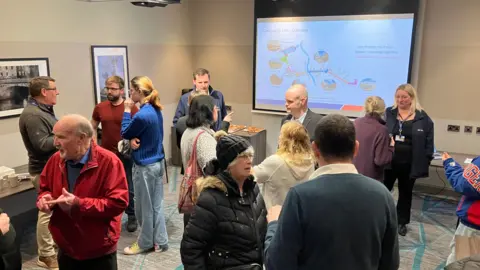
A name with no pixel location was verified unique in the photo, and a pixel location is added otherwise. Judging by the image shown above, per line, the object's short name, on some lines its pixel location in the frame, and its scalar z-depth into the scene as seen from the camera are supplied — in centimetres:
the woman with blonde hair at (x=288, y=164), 245
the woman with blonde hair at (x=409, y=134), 380
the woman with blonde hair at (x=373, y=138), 358
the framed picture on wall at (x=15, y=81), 400
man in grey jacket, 321
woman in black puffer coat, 185
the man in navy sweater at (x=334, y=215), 139
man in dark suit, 330
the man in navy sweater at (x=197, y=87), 427
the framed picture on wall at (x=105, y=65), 509
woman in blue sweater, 340
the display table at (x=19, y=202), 350
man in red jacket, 208
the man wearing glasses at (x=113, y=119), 416
